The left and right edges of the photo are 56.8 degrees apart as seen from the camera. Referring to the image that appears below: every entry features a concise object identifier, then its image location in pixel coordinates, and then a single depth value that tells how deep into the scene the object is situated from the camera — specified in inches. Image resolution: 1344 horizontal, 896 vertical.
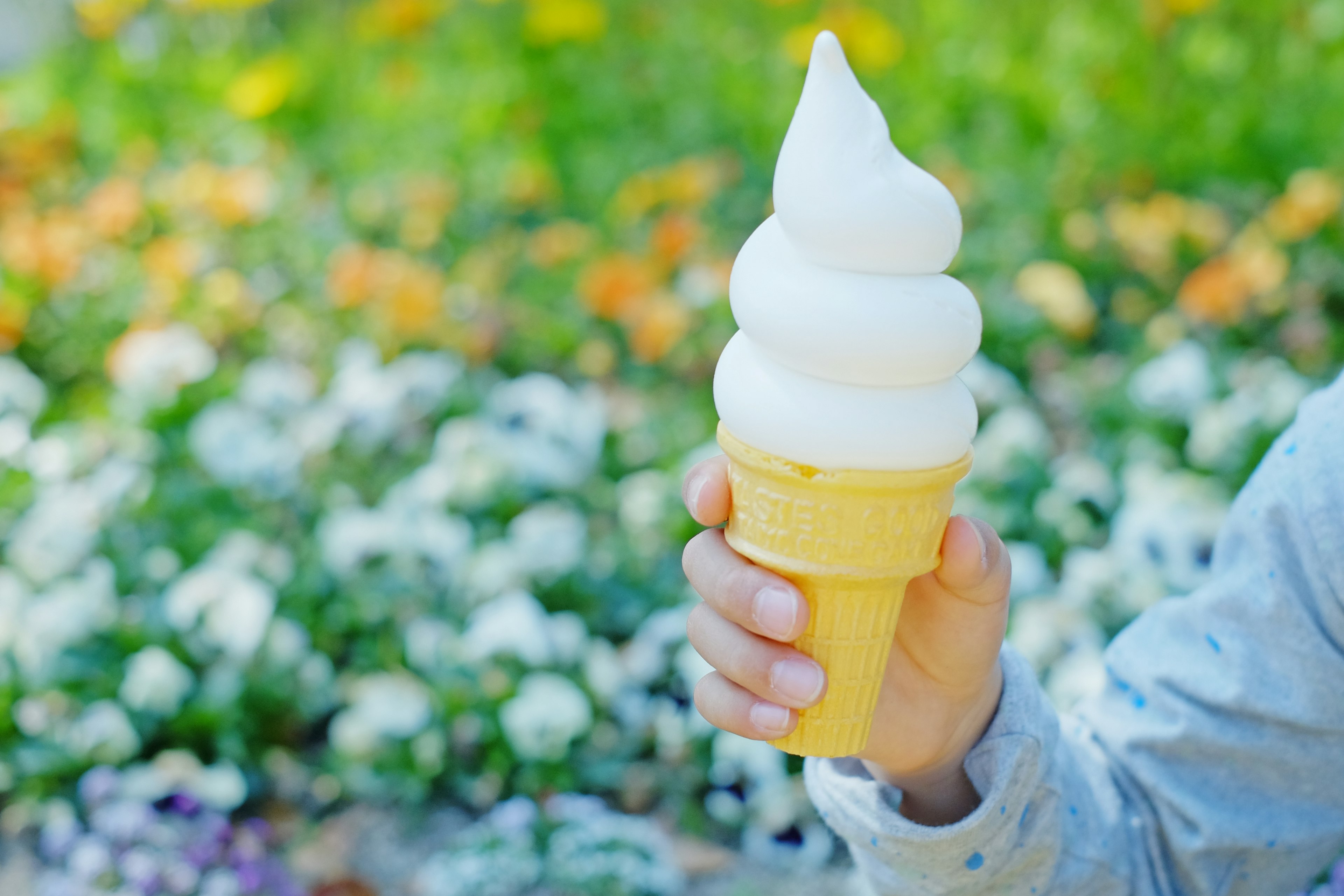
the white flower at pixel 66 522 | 94.3
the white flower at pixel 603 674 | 85.1
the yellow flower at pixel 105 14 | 218.8
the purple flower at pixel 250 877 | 72.1
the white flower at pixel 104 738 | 81.3
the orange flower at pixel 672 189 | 150.1
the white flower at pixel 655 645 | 86.7
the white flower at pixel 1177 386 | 103.8
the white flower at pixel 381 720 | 81.5
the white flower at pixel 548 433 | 104.0
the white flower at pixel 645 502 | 100.1
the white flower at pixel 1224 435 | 96.3
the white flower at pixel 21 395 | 117.8
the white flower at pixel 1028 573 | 86.7
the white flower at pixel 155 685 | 83.1
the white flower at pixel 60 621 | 86.0
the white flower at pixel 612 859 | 72.5
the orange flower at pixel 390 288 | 127.0
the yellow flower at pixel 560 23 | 198.5
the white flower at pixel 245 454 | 105.8
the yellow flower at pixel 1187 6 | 166.7
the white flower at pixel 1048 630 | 80.9
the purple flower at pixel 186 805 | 77.2
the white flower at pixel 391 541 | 94.4
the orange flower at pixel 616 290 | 130.4
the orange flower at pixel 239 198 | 158.7
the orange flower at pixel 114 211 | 156.0
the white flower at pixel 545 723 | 80.4
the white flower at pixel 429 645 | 86.8
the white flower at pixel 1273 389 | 97.3
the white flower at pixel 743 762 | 77.9
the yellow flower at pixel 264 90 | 188.5
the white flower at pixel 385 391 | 111.7
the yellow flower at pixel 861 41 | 183.2
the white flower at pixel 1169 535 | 85.7
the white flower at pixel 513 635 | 84.7
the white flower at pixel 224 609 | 86.7
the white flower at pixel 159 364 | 116.3
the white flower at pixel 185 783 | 78.0
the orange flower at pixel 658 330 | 123.8
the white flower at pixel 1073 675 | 74.5
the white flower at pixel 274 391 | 113.3
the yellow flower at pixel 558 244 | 144.7
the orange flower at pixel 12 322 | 132.4
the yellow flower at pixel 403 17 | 204.8
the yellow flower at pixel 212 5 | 212.5
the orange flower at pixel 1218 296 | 118.0
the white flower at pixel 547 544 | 93.5
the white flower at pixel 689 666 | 82.1
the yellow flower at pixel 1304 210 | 126.3
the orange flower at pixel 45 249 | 143.6
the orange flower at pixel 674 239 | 137.5
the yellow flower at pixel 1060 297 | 123.6
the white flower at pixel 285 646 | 87.2
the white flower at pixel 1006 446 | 99.7
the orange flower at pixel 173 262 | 143.6
